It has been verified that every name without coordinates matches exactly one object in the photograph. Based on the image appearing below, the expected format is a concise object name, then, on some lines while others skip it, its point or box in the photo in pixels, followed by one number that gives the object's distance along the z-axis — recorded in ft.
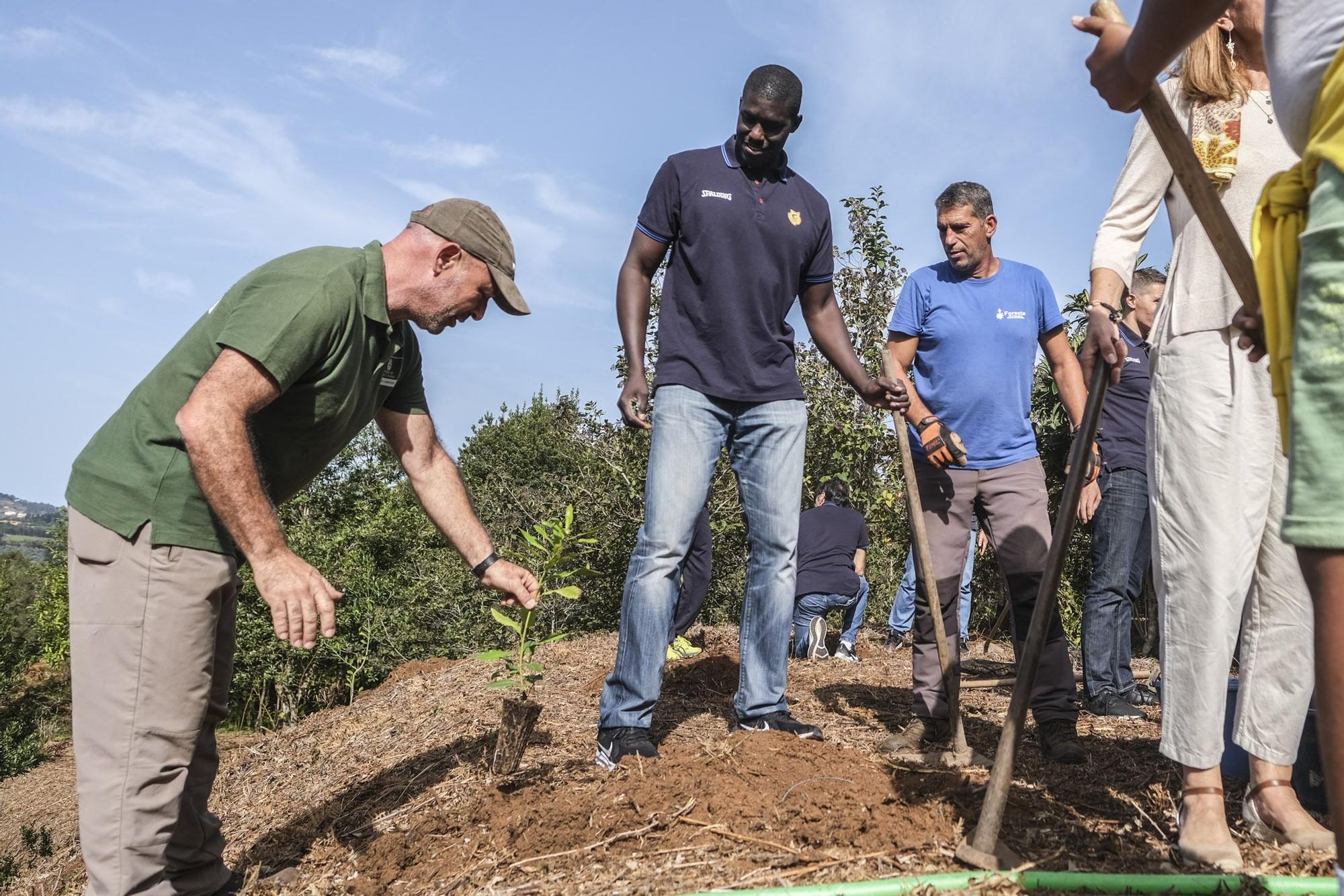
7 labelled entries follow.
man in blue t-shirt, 14.24
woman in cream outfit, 9.07
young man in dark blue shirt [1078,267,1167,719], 18.79
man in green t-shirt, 8.14
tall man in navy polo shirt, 12.75
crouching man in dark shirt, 29.73
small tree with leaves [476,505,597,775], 12.13
